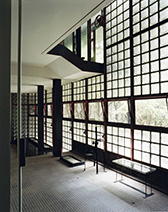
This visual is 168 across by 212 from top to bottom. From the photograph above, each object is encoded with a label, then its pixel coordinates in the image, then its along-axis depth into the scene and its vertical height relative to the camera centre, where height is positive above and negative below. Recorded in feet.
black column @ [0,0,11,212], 4.00 +0.00
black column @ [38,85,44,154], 29.27 -1.74
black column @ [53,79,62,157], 22.86 -1.24
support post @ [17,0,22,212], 4.89 -0.18
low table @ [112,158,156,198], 12.61 -4.59
